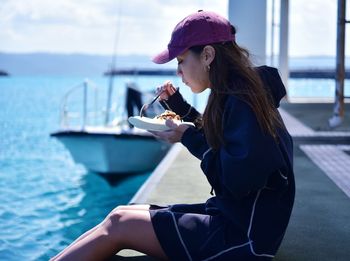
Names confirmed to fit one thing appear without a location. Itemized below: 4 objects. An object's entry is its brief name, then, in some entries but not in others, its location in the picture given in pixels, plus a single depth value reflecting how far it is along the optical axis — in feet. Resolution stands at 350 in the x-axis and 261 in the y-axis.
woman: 8.68
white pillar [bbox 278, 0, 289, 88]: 51.85
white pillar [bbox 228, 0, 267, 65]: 29.86
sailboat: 37.19
